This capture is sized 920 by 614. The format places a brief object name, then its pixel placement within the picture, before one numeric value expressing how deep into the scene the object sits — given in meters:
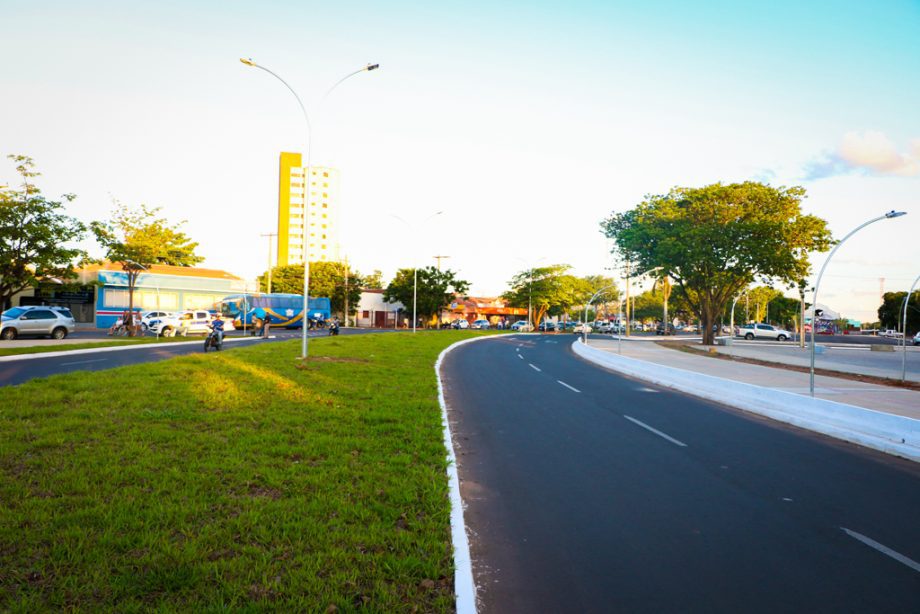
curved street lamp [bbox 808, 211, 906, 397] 12.18
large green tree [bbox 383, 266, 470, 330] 67.44
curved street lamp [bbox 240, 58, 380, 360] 16.77
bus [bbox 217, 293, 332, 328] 49.41
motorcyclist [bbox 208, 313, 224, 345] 21.83
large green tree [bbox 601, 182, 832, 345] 33.84
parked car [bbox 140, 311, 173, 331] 43.41
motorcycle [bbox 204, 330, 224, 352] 21.75
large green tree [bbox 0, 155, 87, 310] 26.36
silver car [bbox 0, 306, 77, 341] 26.88
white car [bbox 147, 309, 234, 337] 33.47
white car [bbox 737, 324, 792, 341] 56.28
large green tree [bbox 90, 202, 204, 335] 31.91
